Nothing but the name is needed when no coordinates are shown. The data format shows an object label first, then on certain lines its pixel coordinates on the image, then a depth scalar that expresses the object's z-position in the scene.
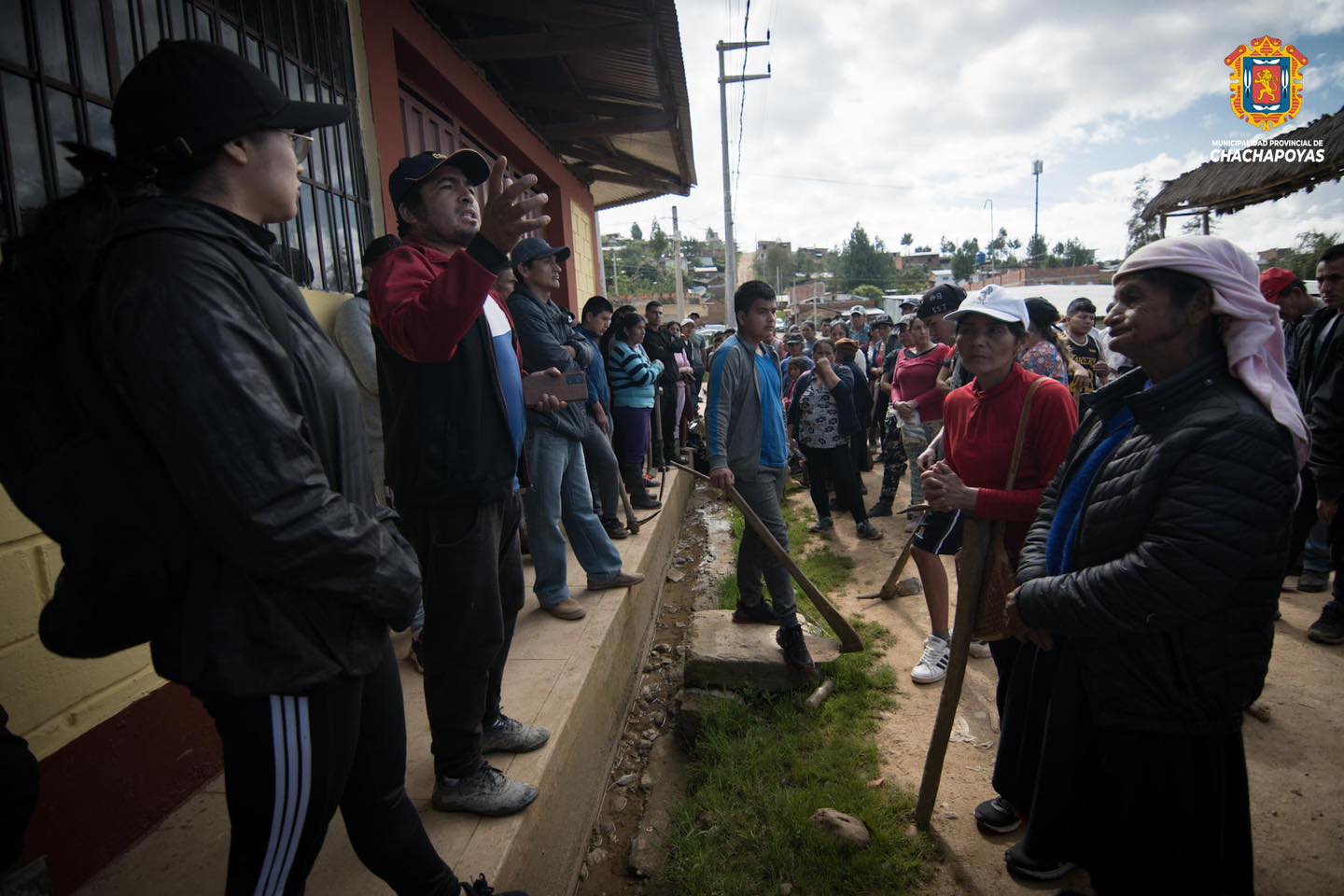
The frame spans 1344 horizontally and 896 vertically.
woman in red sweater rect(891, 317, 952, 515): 5.29
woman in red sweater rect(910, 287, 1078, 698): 2.56
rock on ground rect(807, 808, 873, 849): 2.64
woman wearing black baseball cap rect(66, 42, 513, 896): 1.05
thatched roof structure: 6.44
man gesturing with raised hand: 1.92
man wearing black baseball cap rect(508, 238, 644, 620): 3.59
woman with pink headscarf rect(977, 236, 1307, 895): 1.64
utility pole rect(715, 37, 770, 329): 18.42
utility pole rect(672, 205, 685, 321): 28.04
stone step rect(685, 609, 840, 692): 3.80
